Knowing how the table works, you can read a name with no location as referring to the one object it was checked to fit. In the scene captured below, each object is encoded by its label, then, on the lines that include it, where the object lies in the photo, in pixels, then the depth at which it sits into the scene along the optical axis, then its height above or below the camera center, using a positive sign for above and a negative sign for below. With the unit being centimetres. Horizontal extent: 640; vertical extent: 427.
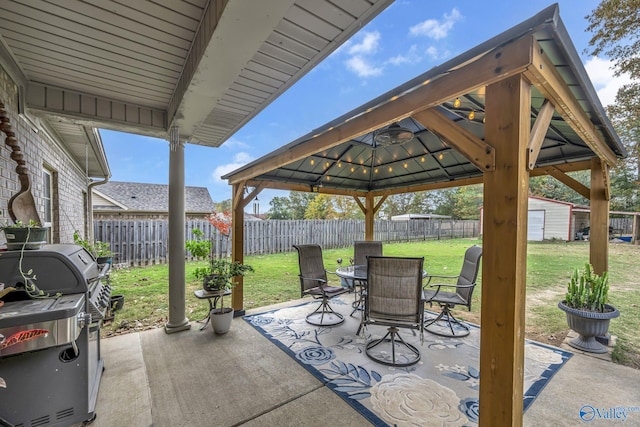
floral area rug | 219 -168
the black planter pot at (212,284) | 375 -109
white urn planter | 359 -154
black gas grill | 153 -80
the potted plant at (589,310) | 307 -117
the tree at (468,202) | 2219 +67
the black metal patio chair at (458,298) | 360 -124
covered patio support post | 368 -54
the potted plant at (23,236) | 175 -21
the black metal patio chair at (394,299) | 296 -102
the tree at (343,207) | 1809 +12
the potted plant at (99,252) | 345 -65
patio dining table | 381 -100
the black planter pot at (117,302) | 387 -142
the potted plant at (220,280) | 361 -103
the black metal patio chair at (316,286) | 412 -126
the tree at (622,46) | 571 +403
